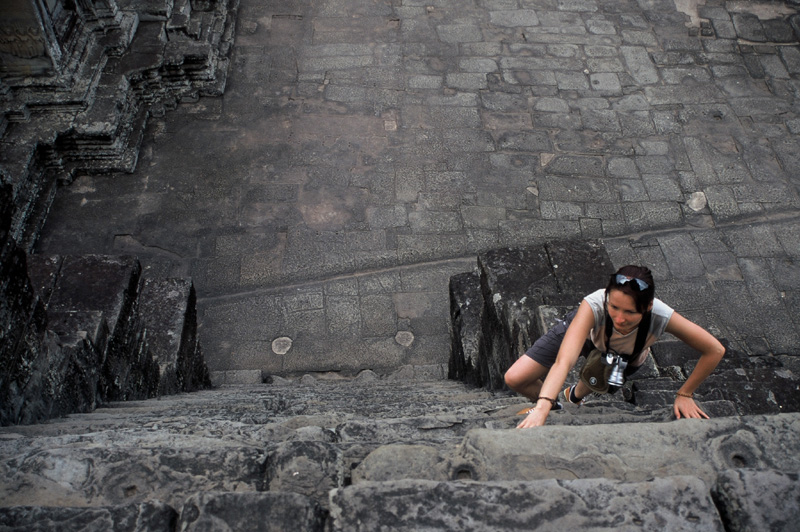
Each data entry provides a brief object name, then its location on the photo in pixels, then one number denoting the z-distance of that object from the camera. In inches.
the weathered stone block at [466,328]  203.8
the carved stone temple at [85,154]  129.6
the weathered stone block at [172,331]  185.2
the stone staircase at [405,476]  68.1
